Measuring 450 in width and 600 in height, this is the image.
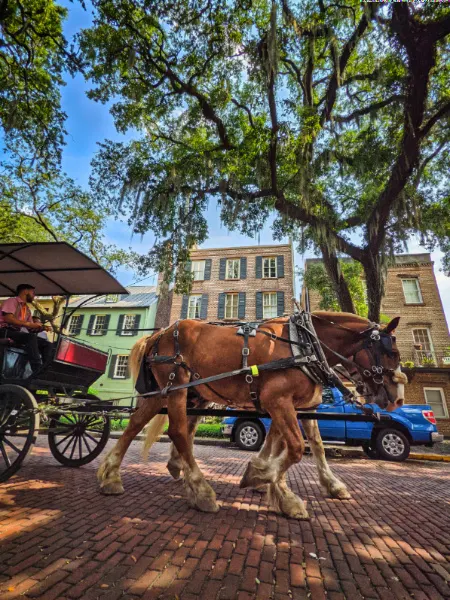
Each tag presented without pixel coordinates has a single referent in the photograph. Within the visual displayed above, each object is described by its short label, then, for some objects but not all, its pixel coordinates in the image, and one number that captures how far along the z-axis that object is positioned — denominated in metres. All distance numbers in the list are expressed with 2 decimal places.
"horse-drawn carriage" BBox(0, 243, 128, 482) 3.72
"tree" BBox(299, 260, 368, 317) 13.55
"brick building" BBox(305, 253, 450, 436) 17.23
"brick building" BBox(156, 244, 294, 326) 22.42
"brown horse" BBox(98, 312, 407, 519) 3.34
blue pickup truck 7.79
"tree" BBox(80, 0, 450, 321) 7.89
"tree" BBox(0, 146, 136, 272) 15.09
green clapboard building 22.53
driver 4.16
